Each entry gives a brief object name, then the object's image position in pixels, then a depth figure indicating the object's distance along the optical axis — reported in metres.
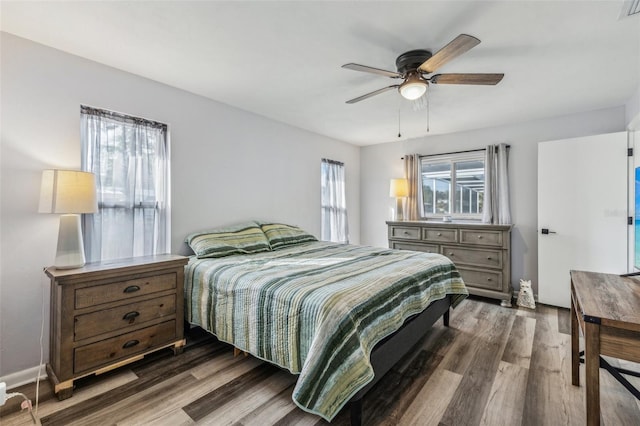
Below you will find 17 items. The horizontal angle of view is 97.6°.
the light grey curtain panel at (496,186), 4.04
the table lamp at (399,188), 4.72
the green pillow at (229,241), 2.78
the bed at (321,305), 1.49
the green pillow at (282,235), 3.44
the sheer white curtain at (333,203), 4.85
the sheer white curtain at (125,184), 2.38
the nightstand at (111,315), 1.84
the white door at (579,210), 3.18
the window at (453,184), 4.43
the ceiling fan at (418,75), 2.03
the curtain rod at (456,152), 4.30
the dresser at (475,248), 3.66
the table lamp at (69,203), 1.92
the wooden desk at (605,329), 1.23
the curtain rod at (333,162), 4.87
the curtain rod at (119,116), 2.37
